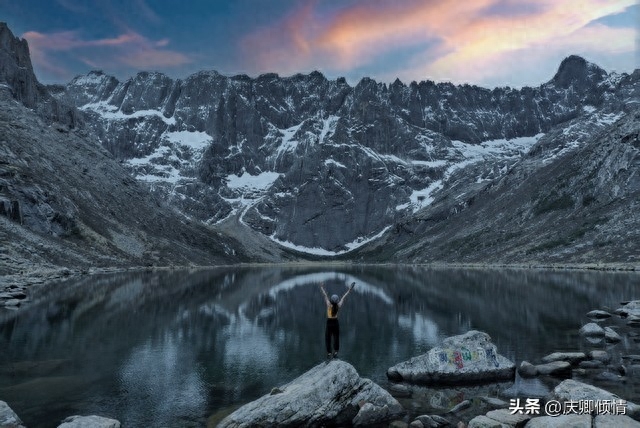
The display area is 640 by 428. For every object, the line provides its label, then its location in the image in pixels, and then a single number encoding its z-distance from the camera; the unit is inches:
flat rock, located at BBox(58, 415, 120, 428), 627.2
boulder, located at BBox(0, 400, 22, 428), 642.5
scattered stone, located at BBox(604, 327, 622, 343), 1269.7
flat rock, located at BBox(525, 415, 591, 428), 604.7
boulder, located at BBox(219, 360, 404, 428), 689.6
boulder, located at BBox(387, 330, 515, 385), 965.8
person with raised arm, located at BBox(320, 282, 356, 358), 1016.2
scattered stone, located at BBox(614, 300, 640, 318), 1650.2
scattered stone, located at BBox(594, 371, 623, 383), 901.2
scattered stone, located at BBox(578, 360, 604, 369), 1013.2
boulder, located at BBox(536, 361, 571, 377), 968.3
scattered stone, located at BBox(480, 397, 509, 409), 785.6
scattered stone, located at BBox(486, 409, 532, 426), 677.9
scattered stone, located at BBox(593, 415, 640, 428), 584.4
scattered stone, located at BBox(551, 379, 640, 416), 708.0
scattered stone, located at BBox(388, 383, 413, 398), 874.1
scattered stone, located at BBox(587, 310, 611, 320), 1669.5
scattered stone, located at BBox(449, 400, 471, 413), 777.6
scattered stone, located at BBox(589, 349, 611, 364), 1059.3
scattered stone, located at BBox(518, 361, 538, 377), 981.8
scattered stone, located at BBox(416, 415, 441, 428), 704.4
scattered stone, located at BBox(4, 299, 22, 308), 1999.3
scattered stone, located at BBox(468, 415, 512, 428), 658.8
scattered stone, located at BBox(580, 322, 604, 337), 1341.0
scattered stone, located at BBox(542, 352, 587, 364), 1046.4
